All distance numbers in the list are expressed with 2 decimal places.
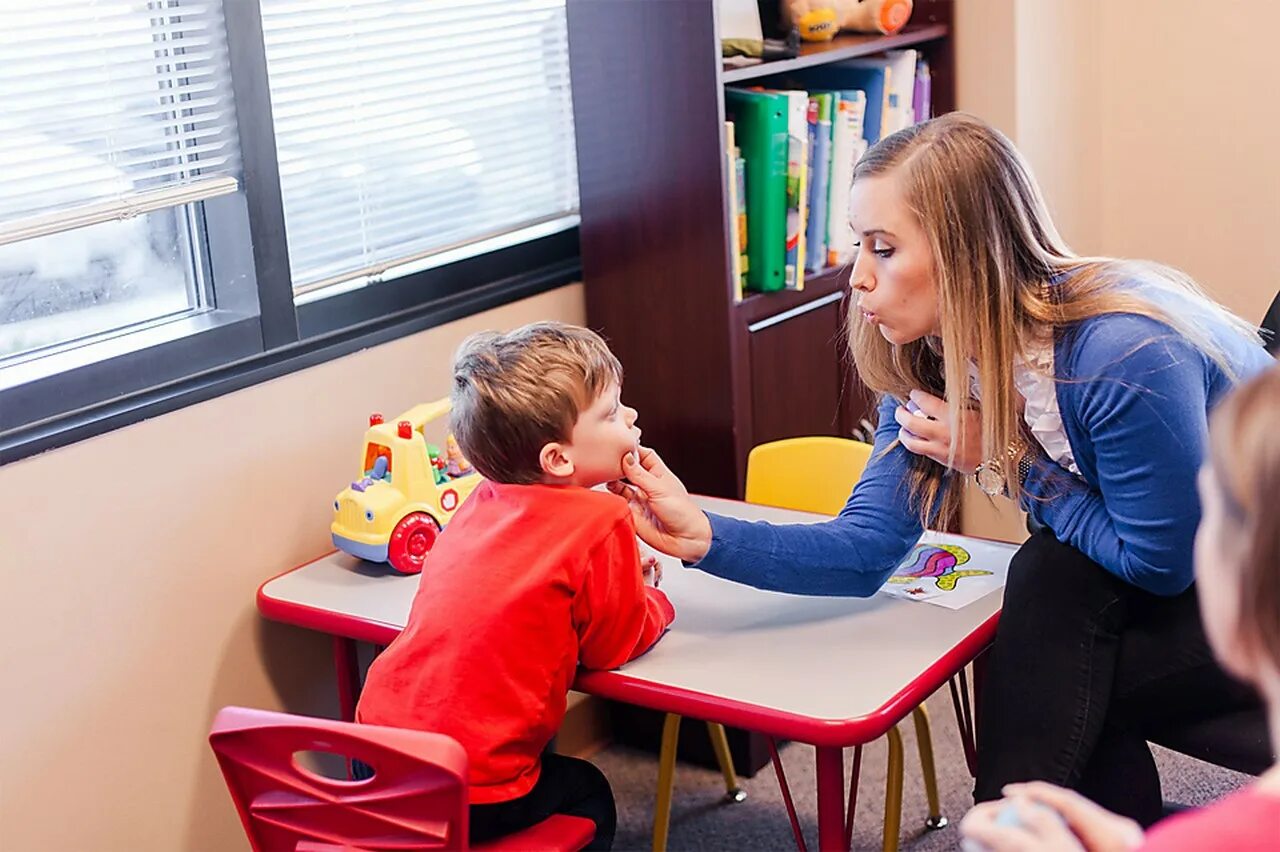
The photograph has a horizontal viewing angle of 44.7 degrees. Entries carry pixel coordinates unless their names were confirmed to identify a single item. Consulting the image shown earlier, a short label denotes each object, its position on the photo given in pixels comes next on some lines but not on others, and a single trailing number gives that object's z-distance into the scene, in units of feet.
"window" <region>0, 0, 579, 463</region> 6.84
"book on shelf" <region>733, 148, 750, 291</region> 8.57
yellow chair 7.83
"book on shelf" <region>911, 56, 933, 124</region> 9.80
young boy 5.85
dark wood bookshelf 8.25
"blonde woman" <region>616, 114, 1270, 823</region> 5.73
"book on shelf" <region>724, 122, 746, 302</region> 8.33
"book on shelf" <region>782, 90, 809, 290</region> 8.59
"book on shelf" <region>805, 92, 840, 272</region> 8.84
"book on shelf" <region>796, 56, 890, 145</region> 9.27
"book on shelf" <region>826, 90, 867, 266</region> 8.98
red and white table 5.69
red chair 5.26
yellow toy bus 7.19
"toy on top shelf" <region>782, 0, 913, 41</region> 9.20
